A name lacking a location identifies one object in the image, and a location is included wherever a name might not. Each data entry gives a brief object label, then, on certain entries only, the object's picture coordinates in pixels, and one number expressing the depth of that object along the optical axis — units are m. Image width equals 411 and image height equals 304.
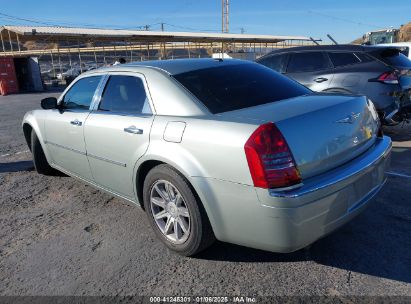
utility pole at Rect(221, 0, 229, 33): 73.94
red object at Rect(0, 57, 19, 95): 24.34
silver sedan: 2.51
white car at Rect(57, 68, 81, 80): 35.92
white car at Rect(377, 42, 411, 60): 11.92
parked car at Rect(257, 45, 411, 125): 6.25
